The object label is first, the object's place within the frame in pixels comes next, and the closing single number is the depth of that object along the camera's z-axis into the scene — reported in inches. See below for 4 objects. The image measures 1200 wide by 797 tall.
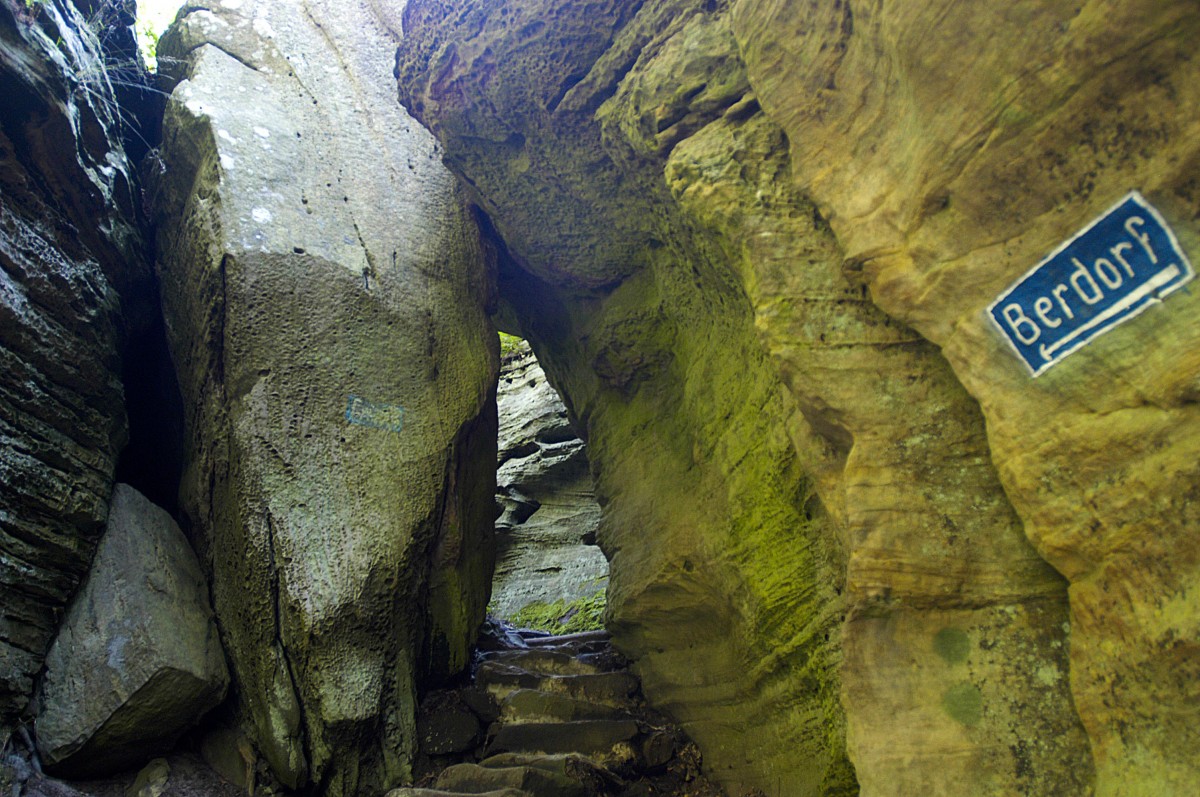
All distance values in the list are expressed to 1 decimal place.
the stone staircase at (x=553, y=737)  178.1
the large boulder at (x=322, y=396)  196.9
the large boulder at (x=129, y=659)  177.2
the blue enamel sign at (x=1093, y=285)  88.2
